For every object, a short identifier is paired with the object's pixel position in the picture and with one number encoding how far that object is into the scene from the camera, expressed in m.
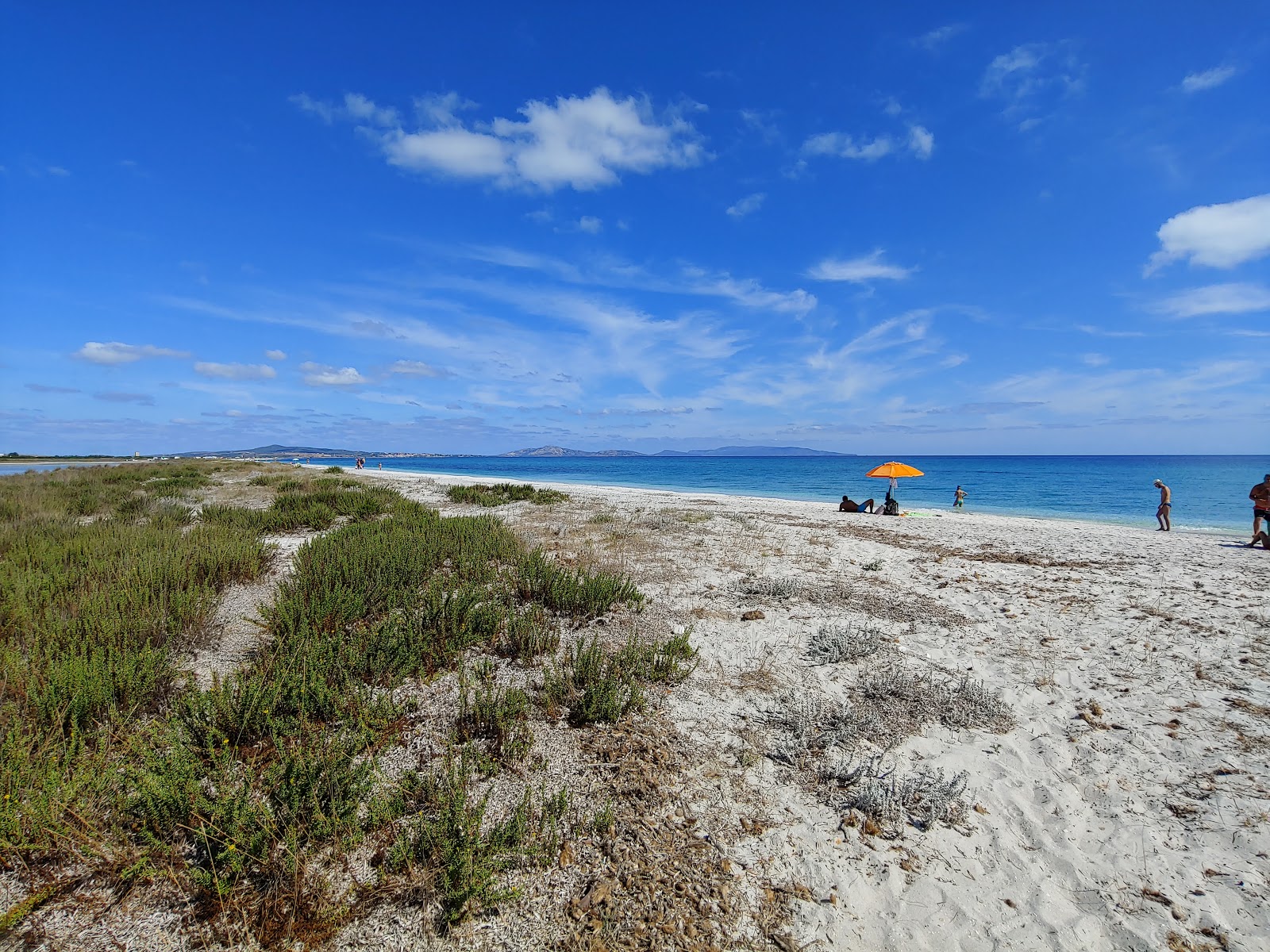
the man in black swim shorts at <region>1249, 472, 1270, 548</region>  11.34
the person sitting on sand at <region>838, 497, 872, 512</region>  17.45
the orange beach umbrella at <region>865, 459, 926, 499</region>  16.41
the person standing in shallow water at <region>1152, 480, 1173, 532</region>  15.70
